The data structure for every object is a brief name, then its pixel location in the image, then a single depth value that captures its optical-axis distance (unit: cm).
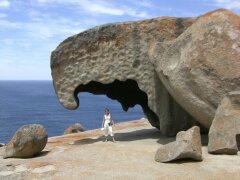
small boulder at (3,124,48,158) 1611
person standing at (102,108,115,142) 1866
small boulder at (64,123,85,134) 2877
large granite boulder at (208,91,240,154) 1396
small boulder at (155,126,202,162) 1297
